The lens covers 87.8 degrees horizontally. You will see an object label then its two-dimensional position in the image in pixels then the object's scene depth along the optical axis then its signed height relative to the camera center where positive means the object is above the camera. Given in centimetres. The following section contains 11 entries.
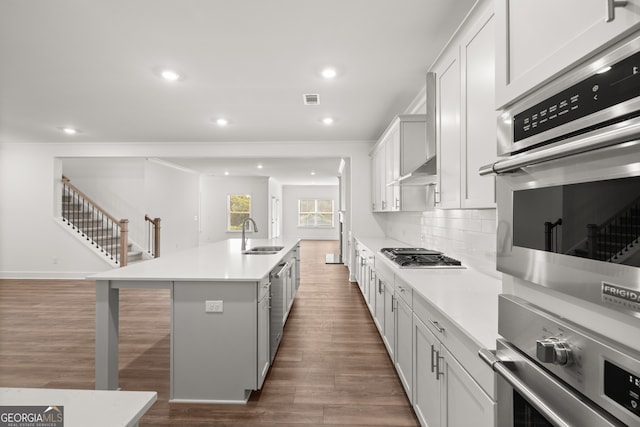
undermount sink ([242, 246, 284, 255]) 372 -43
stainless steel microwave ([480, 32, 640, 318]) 57 +7
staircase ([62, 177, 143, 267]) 691 -35
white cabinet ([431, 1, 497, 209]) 167 +59
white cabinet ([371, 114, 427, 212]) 352 +69
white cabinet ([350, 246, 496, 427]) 121 -71
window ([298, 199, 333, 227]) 1551 +8
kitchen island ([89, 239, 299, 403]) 229 -83
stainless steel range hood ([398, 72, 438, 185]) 254 +62
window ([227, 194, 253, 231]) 1264 +20
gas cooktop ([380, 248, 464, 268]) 262 -37
